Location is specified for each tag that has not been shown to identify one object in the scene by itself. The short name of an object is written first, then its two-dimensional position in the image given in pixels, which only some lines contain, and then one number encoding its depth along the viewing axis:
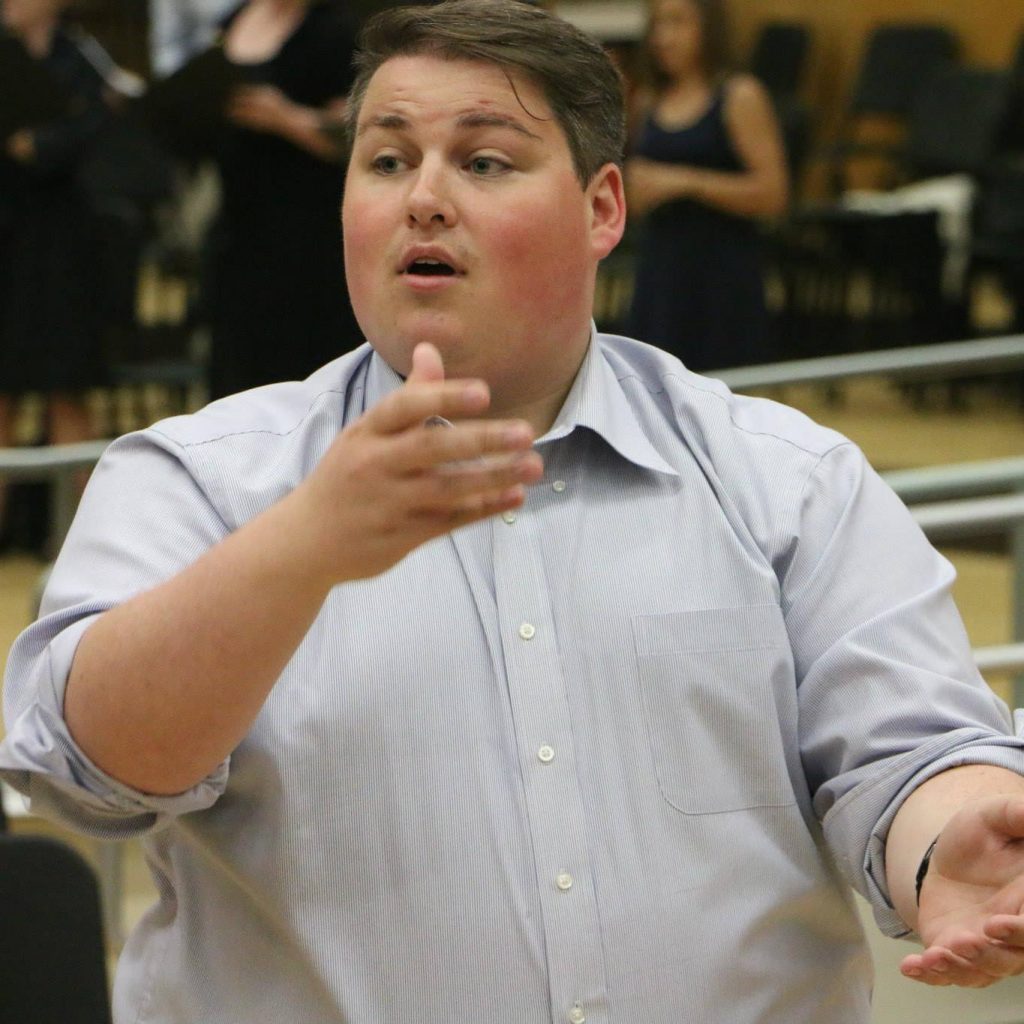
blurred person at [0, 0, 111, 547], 9.32
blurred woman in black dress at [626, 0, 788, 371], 9.26
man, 2.75
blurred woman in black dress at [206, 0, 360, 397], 7.92
